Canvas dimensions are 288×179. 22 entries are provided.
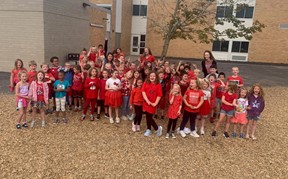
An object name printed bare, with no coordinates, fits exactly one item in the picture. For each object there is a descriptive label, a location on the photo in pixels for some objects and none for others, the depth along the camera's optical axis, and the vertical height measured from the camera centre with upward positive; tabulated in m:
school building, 10.88 +1.29
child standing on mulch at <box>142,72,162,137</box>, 5.25 -0.88
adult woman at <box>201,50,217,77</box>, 7.12 -0.20
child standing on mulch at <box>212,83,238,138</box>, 5.44 -1.03
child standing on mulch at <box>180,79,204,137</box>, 5.39 -1.01
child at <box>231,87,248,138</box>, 5.39 -1.13
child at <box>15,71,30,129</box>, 5.14 -0.99
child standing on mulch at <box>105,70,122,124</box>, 5.88 -1.00
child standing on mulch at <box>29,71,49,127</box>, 5.22 -0.99
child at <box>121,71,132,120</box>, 6.11 -0.88
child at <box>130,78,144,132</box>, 5.49 -1.13
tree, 11.77 +1.53
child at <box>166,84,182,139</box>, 5.23 -1.08
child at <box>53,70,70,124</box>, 5.61 -0.98
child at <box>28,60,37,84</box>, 5.86 -0.65
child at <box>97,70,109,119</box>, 6.05 -0.98
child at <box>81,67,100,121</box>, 5.88 -0.87
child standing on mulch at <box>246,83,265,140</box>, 5.40 -0.98
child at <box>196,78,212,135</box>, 5.71 -1.14
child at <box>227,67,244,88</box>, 6.20 -0.56
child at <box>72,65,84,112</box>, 6.32 -0.90
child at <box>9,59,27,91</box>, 6.08 -0.67
